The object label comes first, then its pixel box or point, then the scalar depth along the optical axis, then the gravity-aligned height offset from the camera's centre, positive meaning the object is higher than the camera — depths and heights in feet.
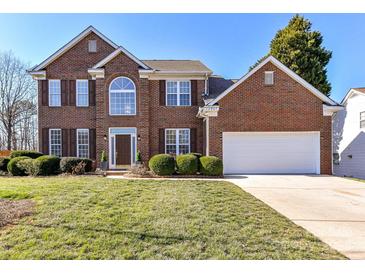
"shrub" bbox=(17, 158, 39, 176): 40.96 -4.55
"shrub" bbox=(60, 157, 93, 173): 42.22 -4.12
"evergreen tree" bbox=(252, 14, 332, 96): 75.15 +25.05
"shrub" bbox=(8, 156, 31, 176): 42.22 -5.08
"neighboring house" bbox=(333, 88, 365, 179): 56.39 +0.47
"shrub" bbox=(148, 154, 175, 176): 41.42 -4.38
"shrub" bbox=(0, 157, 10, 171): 44.93 -4.51
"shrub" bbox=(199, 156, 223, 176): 41.42 -4.58
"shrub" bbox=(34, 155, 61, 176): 40.78 -4.28
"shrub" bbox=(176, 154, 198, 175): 41.73 -4.40
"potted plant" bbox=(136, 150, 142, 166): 49.26 -3.88
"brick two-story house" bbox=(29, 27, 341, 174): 47.24 +5.27
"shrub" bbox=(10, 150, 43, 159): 48.03 -2.93
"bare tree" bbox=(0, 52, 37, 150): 109.40 +15.87
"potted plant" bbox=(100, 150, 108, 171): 48.91 -4.58
